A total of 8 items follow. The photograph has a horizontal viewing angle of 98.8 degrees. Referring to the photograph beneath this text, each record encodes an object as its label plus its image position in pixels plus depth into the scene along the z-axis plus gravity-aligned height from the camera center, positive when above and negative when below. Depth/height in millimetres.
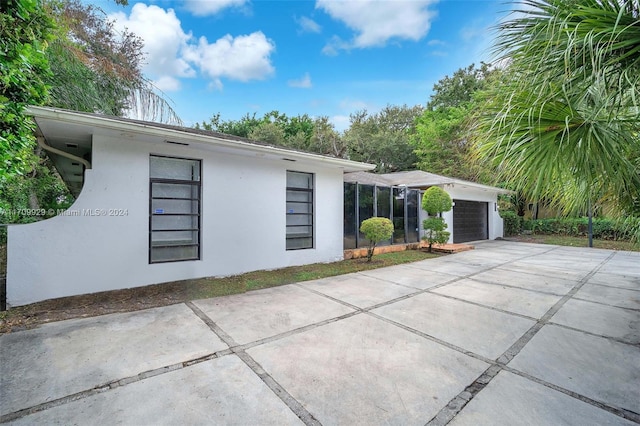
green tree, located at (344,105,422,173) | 22266 +5611
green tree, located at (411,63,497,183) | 18469 +6466
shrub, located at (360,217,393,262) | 7672 -341
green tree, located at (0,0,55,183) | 2365 +1382
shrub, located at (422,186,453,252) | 10039 +301
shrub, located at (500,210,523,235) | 16469 -289
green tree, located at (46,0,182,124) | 5586 +3186
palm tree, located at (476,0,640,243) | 2199 +1149
